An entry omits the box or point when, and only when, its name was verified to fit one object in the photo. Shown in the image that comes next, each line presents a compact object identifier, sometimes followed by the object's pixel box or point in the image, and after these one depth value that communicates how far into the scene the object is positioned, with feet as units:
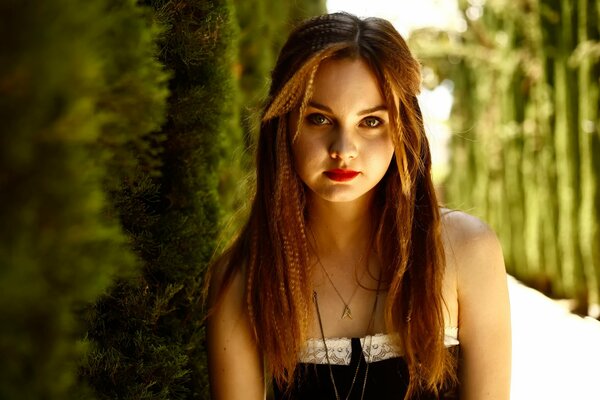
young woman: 5.02
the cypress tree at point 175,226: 4.61
